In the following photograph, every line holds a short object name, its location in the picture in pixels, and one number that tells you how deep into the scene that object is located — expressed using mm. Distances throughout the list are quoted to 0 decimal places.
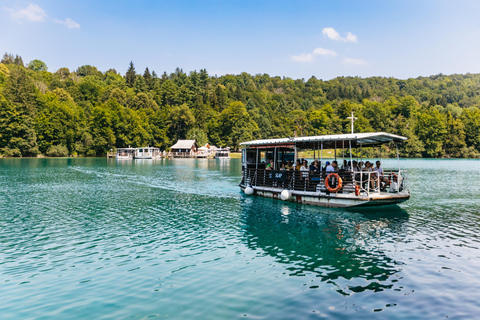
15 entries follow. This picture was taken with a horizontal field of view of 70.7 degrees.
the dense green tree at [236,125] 134500
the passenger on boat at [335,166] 23359
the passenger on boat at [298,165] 26438
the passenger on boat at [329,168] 23197
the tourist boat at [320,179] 21641
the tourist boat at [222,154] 119094
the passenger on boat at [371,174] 22564
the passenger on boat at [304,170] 24431
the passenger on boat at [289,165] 27919
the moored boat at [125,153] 113475
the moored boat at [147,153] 117681
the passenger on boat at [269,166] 28844
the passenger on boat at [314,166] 25014
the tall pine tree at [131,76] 179875
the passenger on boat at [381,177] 22975
